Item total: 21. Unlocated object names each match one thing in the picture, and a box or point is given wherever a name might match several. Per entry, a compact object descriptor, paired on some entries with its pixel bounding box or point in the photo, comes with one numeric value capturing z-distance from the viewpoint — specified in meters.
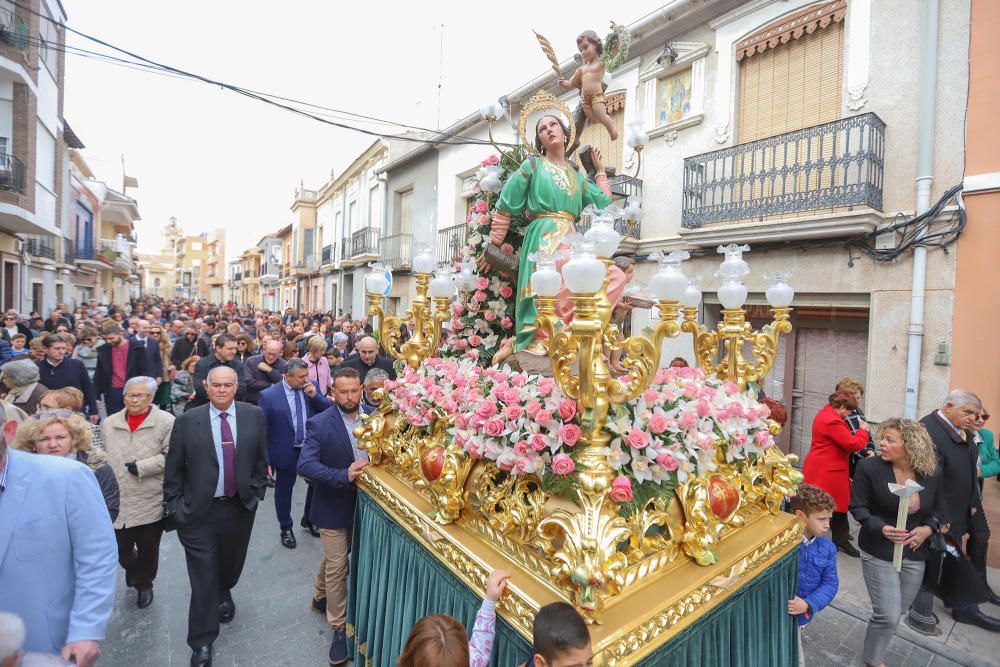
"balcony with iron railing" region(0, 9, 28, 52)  10.66
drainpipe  5.41
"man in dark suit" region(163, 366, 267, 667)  2.83
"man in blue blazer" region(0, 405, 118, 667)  1.66
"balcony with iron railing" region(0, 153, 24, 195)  10.42
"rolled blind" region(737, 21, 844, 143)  6.41
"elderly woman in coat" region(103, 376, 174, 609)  3.07
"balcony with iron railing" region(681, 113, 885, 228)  5.88
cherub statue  2.99
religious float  1.68
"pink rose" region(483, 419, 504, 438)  2.02
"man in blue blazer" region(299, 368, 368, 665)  2.96
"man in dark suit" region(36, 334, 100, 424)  5.20
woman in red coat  4.17
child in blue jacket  2.55
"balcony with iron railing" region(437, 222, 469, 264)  12.15
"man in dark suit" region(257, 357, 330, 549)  4.40
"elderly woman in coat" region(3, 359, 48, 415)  4.13
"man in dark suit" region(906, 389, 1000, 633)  3.15
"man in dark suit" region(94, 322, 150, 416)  6.19
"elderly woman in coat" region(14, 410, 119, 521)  2.38
